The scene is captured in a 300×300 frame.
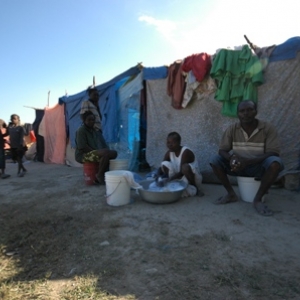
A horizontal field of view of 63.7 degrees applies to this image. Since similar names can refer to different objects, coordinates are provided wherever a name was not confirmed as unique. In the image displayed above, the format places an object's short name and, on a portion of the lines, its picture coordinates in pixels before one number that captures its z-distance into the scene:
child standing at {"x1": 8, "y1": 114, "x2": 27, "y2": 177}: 5.77
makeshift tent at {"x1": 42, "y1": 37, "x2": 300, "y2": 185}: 3.43
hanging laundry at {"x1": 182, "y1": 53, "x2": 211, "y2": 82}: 3.92
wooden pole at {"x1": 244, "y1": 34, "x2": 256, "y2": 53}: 3.55
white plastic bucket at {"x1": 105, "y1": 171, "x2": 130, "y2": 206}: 2.98
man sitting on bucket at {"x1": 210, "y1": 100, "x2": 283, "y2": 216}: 2.66
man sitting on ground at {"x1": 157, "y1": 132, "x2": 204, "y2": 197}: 3.25
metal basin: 2.94
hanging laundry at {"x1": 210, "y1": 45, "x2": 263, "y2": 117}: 3.56
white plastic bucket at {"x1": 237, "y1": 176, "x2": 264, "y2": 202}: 2.87
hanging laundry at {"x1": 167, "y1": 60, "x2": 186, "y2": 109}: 4.32
